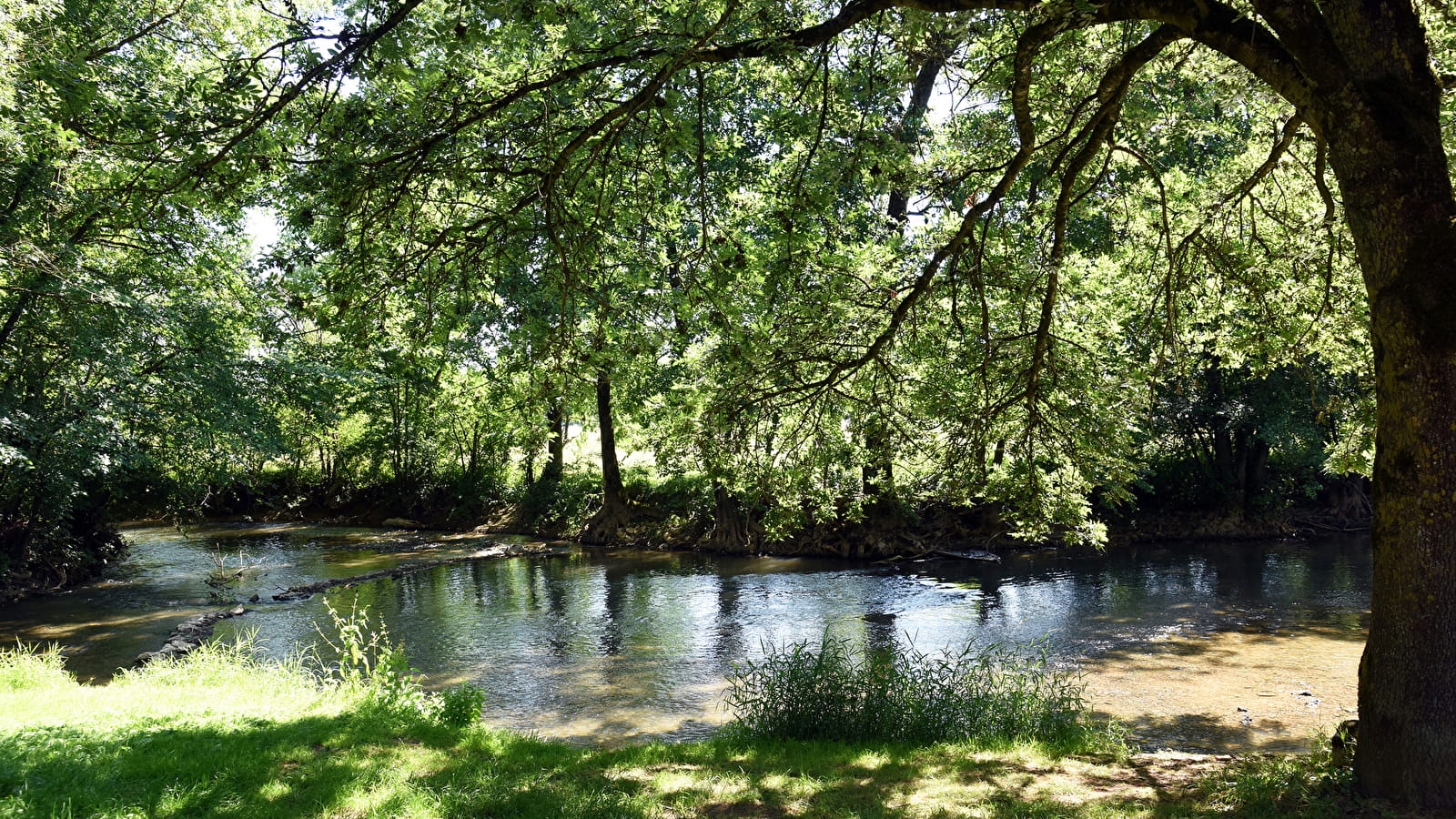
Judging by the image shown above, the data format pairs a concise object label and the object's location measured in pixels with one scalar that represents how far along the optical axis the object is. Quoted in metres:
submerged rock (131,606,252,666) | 11.27
